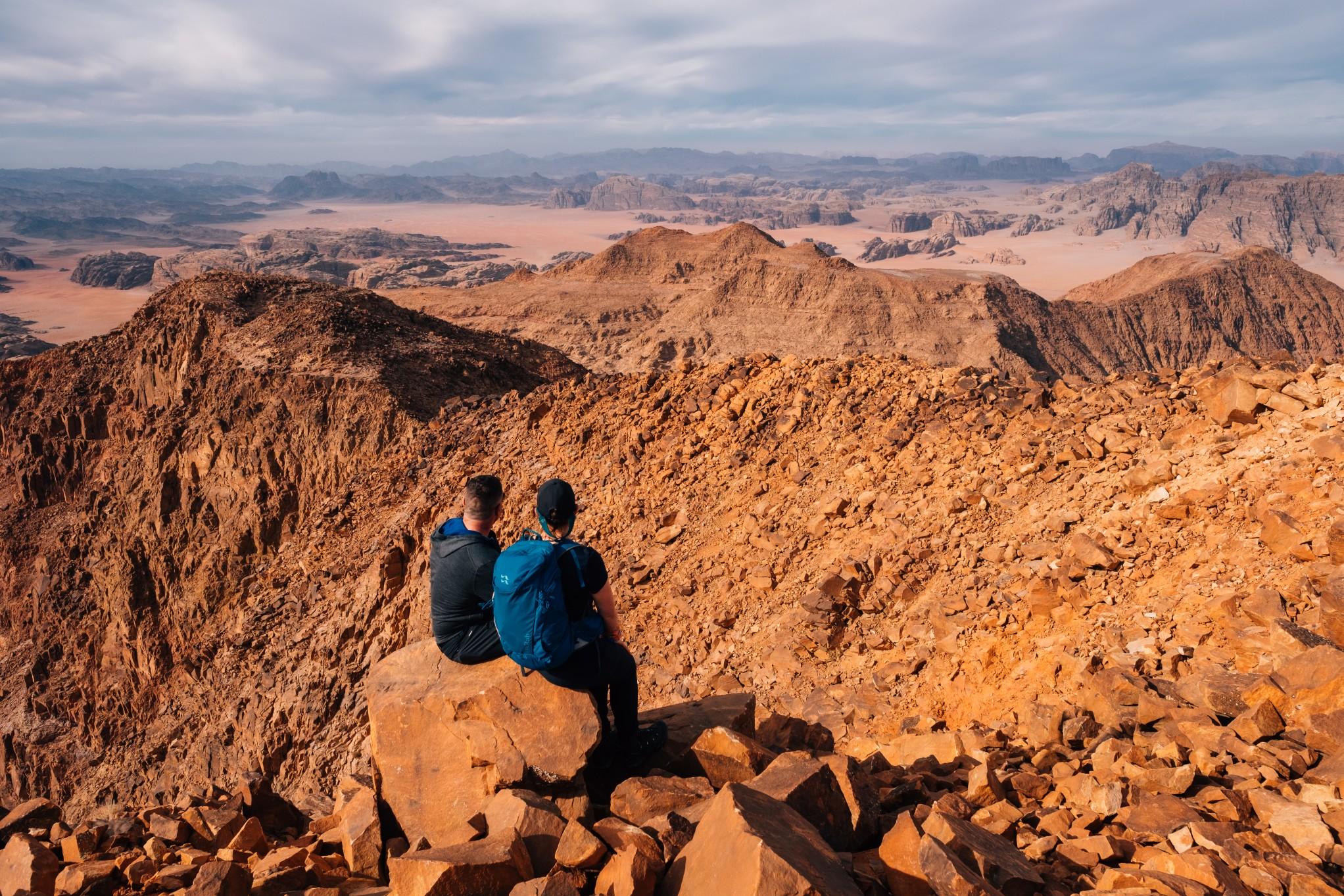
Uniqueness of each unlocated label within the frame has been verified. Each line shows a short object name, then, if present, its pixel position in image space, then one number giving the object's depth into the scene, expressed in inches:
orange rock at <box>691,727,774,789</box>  172.9
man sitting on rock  172.4
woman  162.7
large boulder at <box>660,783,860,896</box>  115.5
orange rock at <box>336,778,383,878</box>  167.6
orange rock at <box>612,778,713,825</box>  156.9
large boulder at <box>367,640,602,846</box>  165.5
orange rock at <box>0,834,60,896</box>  172.4
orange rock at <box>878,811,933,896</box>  130.2
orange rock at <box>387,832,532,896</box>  131.4
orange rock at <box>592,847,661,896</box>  127.2
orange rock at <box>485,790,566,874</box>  143.6
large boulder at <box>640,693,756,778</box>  181.2
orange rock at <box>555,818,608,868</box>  136.7
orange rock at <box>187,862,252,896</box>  151.6
